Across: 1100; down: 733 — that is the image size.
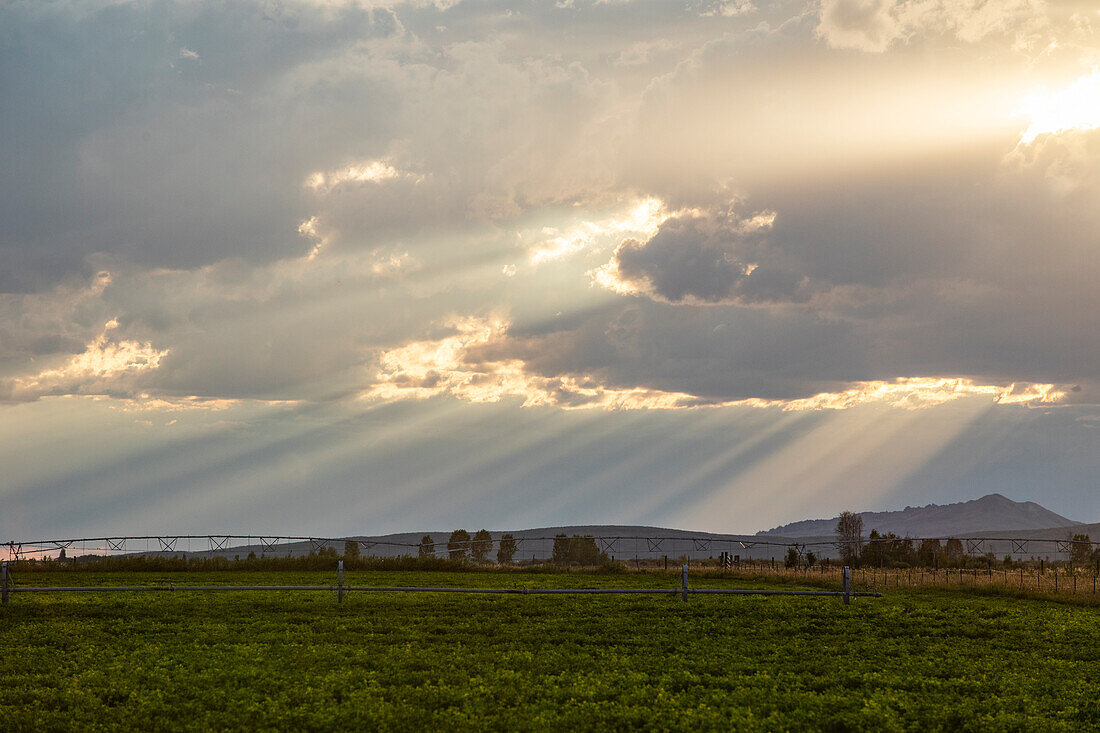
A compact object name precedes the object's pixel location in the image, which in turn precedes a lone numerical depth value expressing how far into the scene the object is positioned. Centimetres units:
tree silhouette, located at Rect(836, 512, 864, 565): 18399
